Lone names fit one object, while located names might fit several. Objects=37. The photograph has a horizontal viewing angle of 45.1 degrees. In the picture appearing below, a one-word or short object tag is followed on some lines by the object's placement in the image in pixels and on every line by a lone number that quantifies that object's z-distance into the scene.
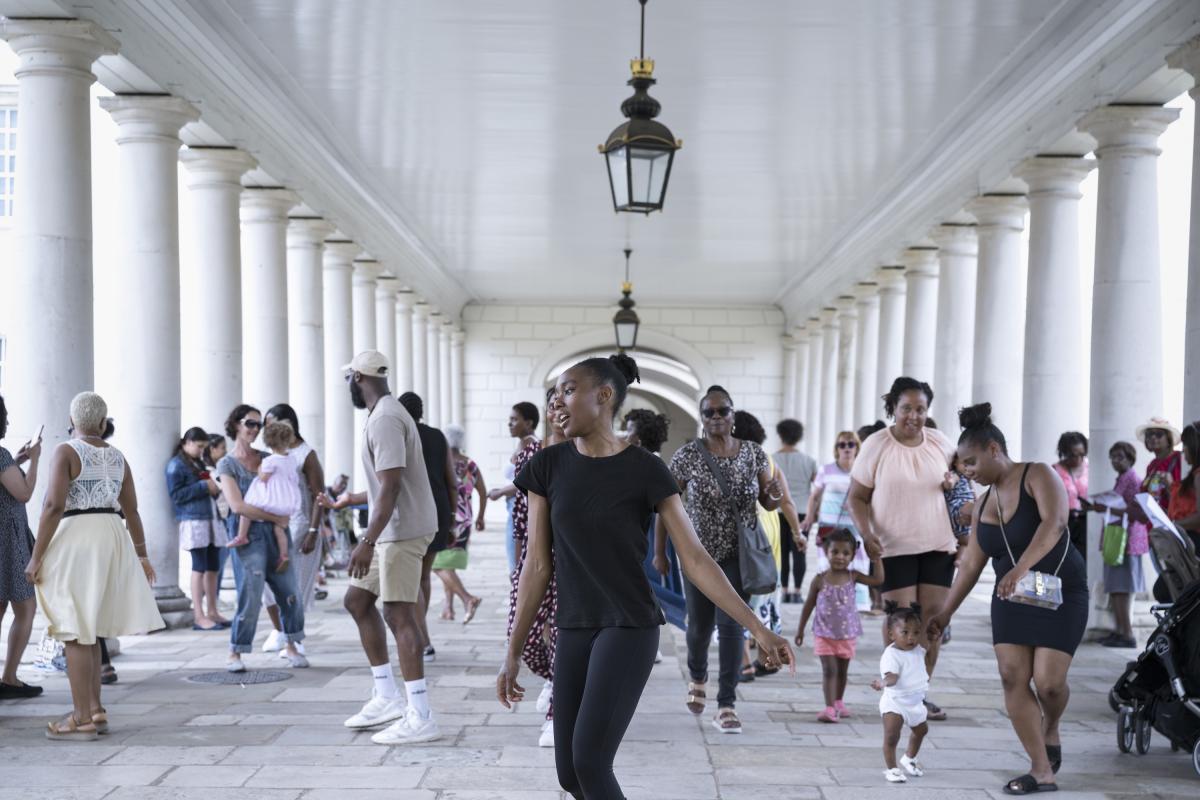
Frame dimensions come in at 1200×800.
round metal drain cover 8.53
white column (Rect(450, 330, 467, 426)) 31.00
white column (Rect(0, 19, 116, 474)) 8.96
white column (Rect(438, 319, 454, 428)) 29.50
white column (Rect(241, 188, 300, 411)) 14.59
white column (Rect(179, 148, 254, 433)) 12.73
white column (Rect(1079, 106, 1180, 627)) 10.94
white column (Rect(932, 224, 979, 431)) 16.67
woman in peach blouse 7.23
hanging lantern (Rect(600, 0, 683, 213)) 8.19
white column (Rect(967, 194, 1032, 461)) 14.74
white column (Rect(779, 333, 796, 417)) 31.16
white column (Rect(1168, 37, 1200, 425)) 9.12
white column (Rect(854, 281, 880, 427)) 22.31
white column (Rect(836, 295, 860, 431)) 24.27
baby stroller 6.13
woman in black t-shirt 4.02
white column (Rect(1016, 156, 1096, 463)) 12.88
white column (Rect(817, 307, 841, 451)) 26.11
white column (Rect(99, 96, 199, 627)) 10.92
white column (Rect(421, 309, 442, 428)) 27.20
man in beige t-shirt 6.70
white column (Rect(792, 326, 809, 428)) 29.47
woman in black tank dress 5.78
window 18.17
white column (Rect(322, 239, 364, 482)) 18.88
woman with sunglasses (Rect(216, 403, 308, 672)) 8.80
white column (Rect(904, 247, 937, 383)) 18.33
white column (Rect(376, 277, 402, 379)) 23.55
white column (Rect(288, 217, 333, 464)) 16.53
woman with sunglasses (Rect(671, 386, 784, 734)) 7.19
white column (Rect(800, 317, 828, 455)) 27.39
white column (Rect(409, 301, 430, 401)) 26.27
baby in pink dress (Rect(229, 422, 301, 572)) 8.94
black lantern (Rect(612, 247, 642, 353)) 21.09
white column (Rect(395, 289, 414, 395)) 24.95
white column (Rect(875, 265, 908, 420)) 20.69
